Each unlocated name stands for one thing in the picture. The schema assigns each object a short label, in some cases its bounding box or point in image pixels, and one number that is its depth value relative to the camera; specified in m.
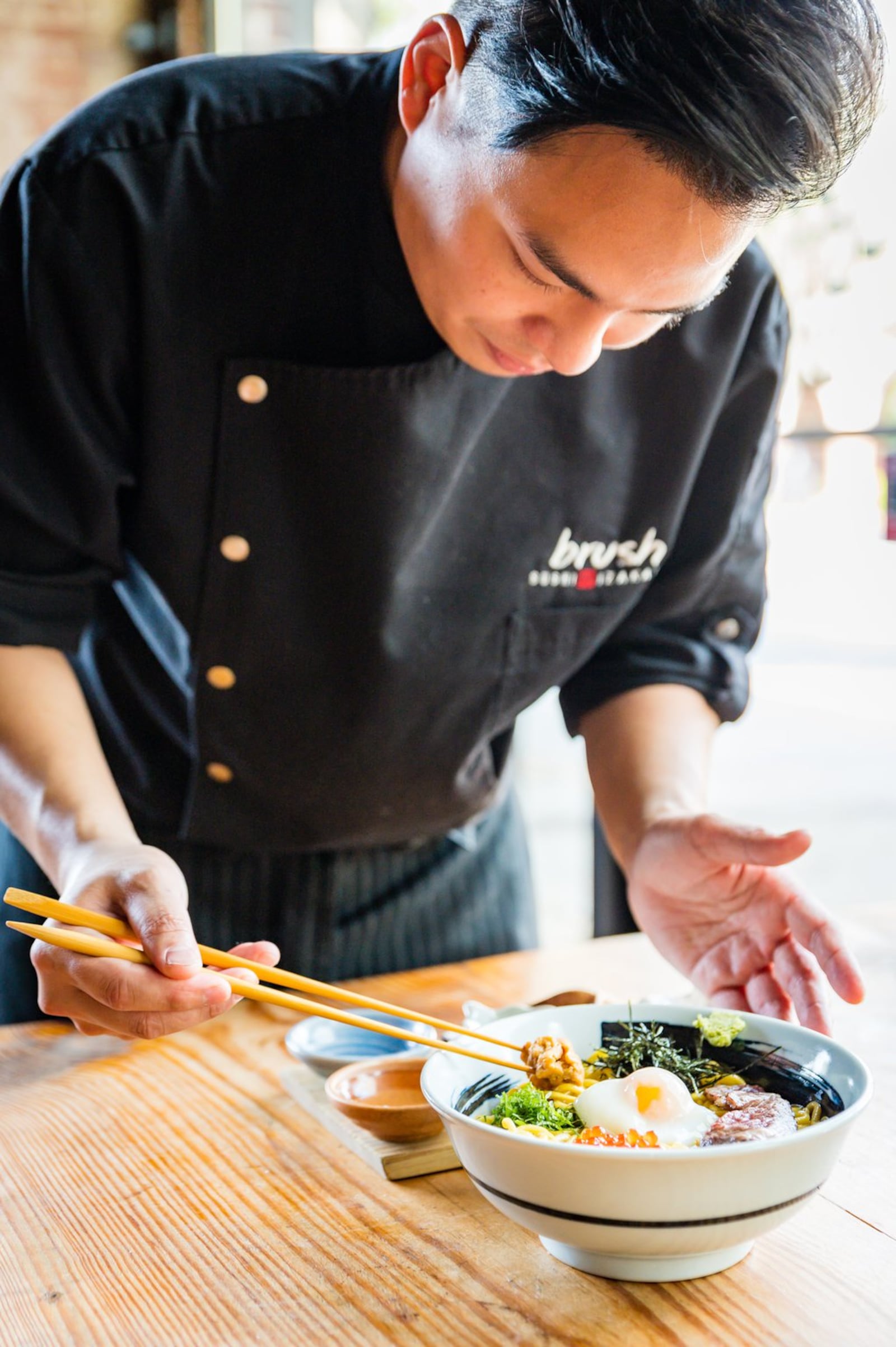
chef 1.05
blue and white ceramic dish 1.31
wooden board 1.08
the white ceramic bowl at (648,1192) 0.84
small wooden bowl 1.10
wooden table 0.87
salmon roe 0.93
